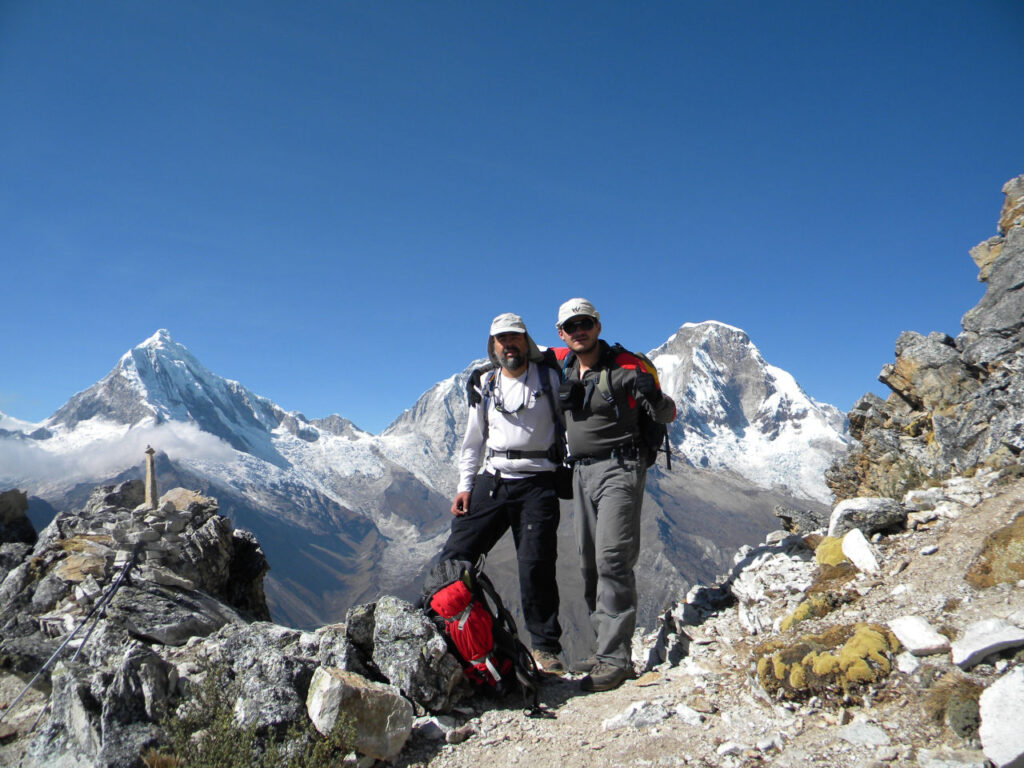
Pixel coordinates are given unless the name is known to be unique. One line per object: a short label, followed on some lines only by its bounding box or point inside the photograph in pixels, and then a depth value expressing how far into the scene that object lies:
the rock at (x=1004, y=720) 3.45
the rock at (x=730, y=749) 4.45
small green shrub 4.31
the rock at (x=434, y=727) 5.23
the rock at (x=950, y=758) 3.60
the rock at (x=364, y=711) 4.77
